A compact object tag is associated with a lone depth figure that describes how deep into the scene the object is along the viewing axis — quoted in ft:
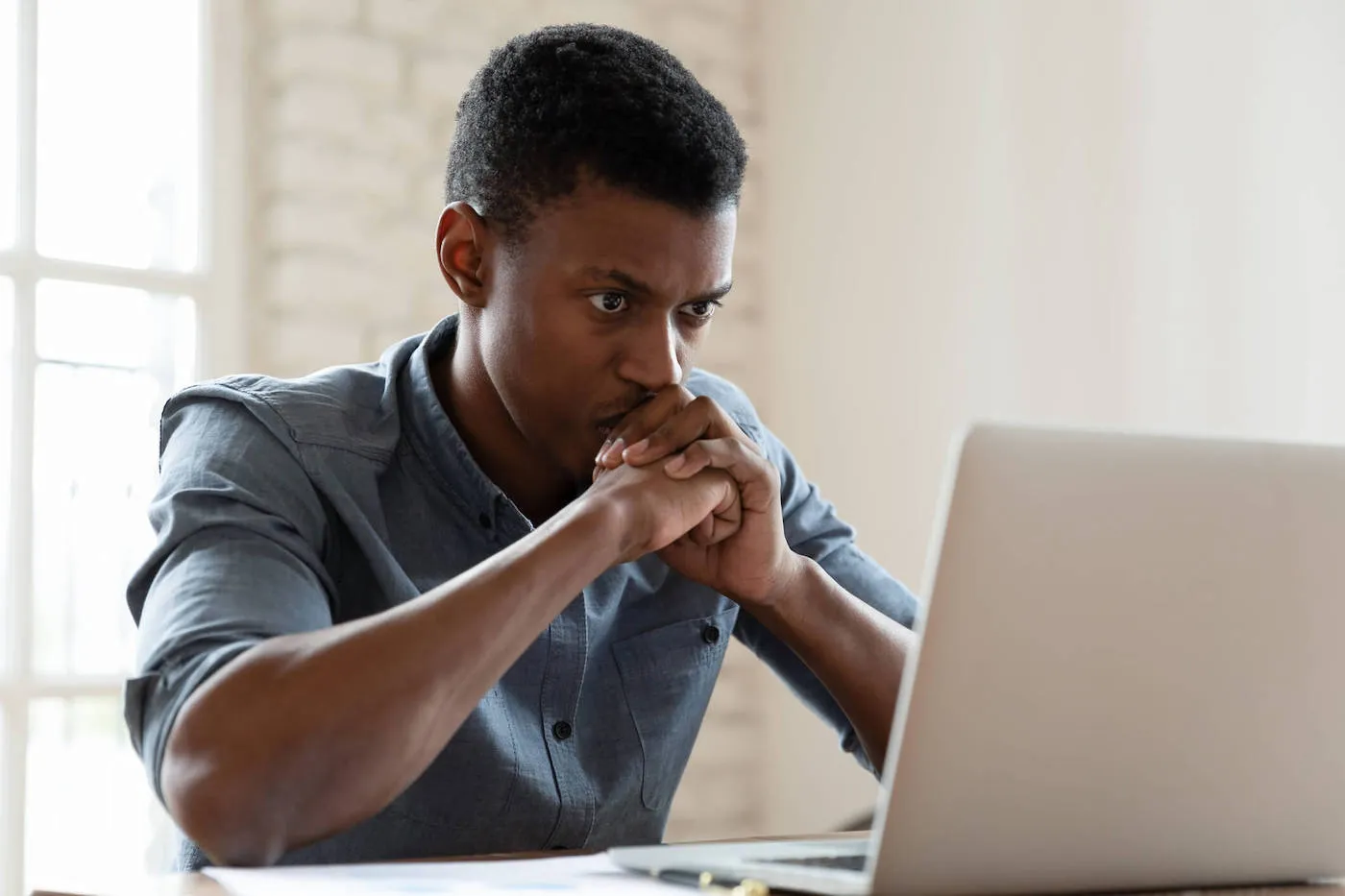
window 10.45
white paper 6.93
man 7.38
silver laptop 6.69
